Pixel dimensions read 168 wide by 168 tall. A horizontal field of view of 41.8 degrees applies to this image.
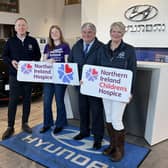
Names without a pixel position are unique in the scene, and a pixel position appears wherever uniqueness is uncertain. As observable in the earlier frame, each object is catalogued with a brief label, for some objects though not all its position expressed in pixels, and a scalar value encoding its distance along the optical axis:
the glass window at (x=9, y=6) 6.01
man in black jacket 2.86
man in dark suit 2.47
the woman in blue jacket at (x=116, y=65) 2.18
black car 4.26
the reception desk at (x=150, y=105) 2.72
